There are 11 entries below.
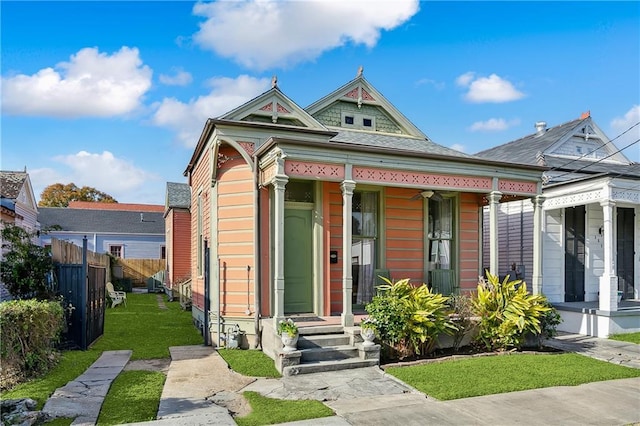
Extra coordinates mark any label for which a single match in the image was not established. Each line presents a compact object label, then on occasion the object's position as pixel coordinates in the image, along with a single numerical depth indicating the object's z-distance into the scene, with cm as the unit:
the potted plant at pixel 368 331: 783
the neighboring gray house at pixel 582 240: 1123
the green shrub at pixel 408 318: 805
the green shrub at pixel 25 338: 663
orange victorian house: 867
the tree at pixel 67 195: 5659
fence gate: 902
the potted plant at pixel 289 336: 740
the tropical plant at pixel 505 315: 874
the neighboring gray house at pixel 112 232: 3350
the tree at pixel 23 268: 853
